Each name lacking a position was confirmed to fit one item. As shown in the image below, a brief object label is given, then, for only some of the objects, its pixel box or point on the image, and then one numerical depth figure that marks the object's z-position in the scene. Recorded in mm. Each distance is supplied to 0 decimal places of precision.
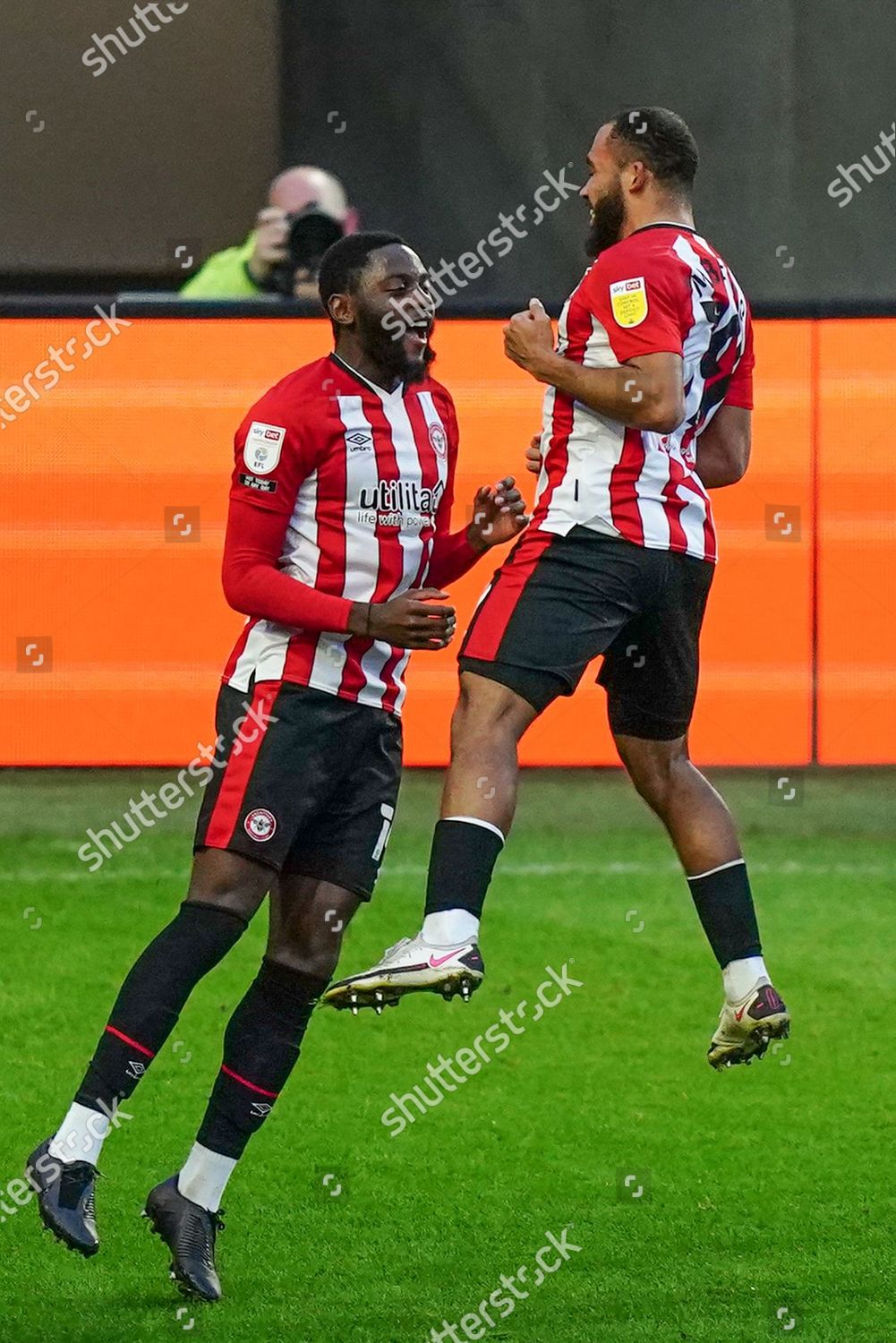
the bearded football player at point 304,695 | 9680
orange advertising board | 18031
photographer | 18484
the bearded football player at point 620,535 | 9836
